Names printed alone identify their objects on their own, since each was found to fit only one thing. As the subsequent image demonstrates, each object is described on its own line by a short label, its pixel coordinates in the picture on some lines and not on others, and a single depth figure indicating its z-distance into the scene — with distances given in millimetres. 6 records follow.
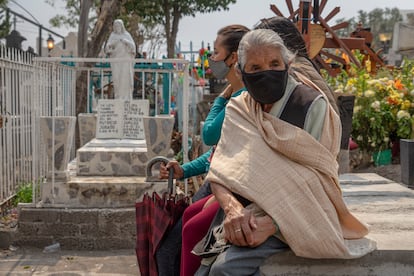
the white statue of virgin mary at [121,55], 9367
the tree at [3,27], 27697
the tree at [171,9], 23766
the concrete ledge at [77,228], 6098
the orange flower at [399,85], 6660
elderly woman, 2035
